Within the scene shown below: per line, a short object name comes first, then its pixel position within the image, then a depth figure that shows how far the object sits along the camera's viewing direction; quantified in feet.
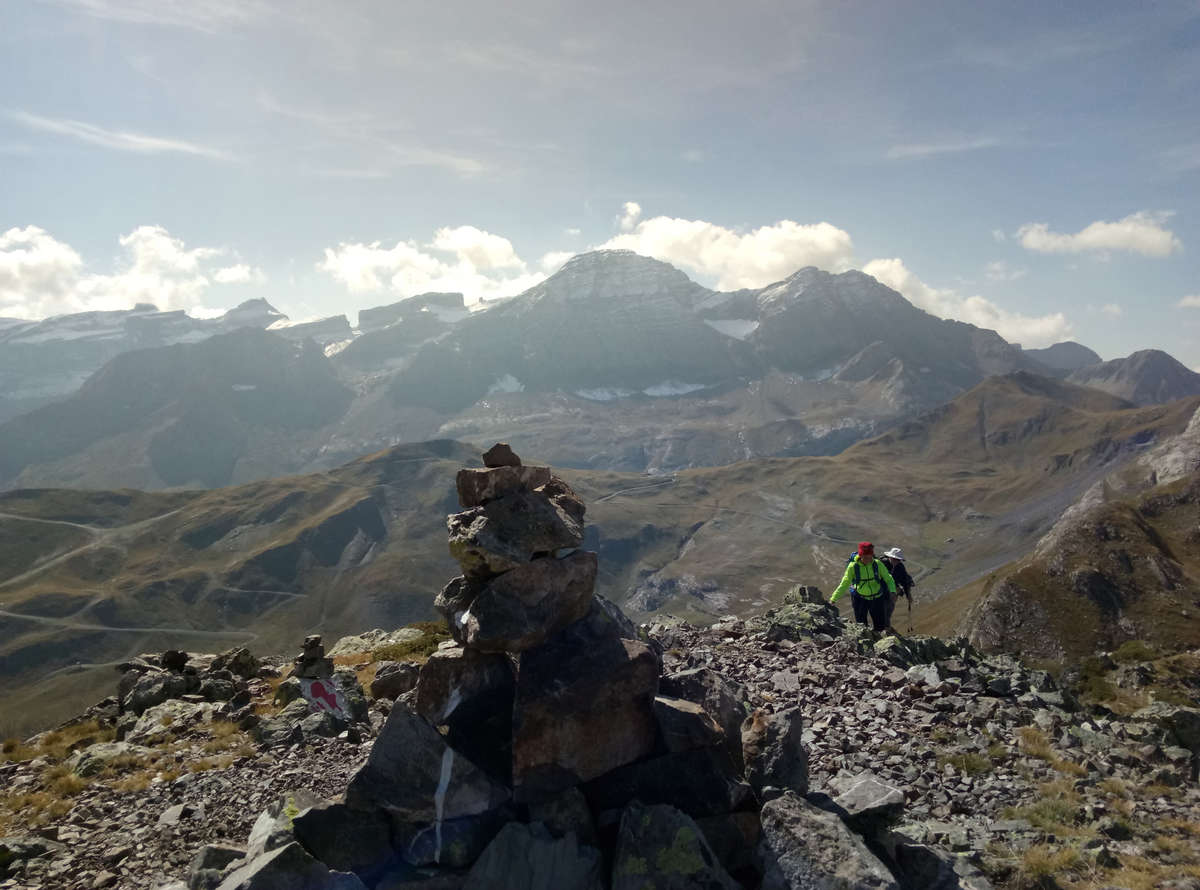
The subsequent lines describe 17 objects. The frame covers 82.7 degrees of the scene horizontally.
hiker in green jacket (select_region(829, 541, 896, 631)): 100.89
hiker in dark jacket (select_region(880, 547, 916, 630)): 101.91
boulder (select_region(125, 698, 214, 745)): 79.71
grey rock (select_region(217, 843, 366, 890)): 36.29
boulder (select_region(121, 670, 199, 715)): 92.32
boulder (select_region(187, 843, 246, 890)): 40.32
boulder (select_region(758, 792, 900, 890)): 35.32
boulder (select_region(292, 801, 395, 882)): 39.75
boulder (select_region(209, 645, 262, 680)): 109.29
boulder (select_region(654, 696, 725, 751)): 42.42
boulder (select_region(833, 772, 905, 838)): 41.32
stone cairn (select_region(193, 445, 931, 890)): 37.29
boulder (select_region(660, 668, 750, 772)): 46.34
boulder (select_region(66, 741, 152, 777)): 70.64
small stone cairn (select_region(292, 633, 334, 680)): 89.66
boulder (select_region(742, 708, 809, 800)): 44.80
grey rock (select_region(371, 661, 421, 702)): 86.43
